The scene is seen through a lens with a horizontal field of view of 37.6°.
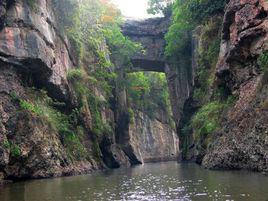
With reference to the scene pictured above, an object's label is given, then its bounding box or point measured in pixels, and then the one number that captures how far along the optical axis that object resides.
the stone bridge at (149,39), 47.69
